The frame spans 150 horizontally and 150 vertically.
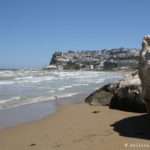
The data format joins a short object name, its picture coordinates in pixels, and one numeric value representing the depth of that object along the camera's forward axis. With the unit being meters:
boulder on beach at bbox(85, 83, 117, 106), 8.98
